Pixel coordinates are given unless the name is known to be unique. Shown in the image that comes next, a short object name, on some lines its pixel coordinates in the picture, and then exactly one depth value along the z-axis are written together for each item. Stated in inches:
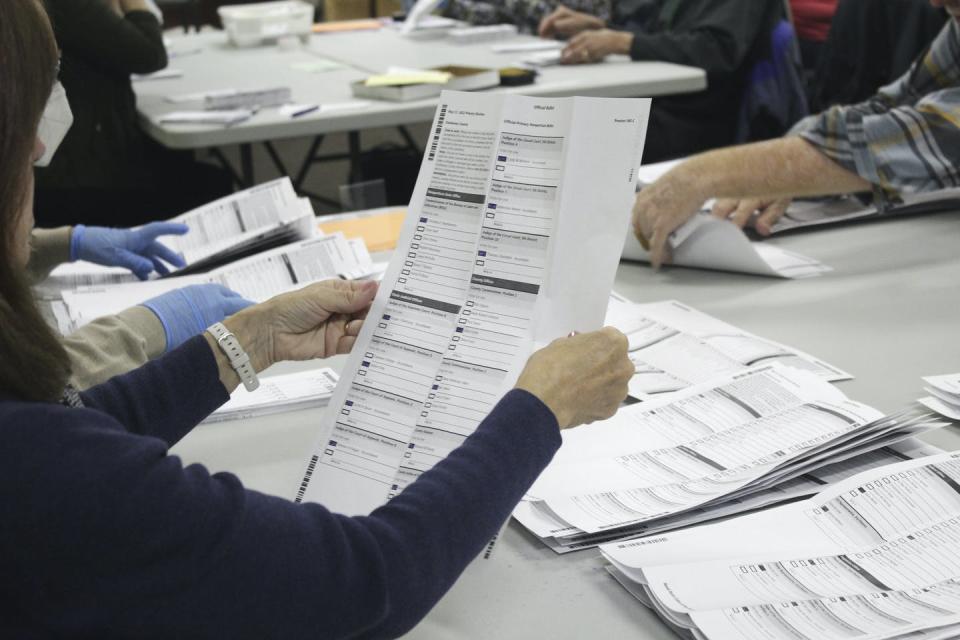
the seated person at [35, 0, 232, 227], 109.8
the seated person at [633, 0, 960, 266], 69.0
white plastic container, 163.6
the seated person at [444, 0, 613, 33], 167.8
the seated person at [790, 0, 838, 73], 160.6
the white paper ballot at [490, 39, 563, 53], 151.2
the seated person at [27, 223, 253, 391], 51.9
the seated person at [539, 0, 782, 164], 132.4
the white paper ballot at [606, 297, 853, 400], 52.5
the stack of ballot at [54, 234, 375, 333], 65.4
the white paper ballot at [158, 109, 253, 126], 109.3
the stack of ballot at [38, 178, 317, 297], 71.2
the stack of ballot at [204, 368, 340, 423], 52.1
